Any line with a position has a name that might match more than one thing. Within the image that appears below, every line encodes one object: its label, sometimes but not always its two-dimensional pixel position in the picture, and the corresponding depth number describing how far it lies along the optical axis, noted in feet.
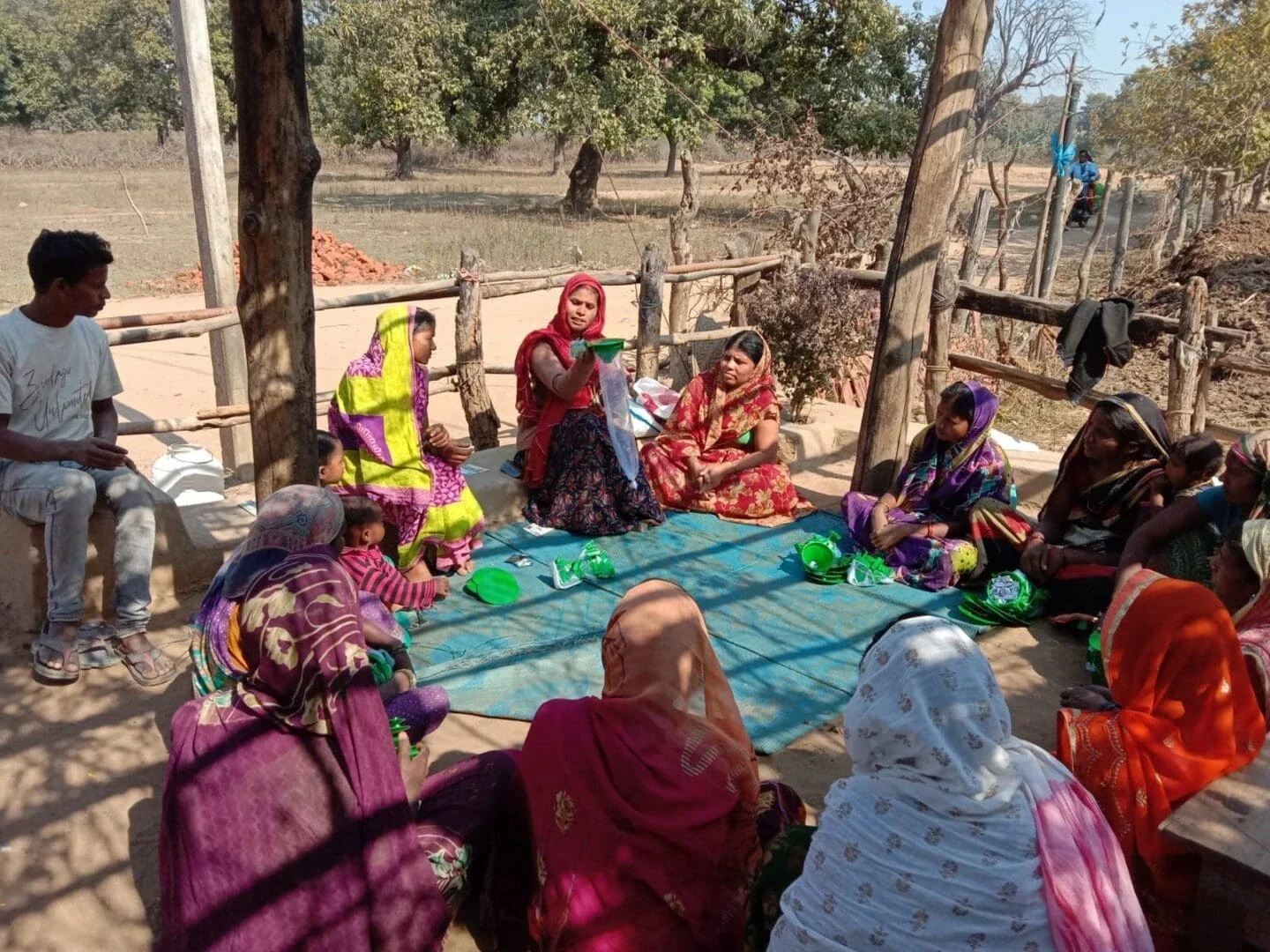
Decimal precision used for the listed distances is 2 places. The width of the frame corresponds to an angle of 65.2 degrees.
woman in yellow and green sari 13.98
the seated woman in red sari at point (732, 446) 16.76
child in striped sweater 12.55
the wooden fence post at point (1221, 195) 42.37
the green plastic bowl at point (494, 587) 13.91
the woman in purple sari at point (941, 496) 14.55
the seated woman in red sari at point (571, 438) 16.17
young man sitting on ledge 11.05
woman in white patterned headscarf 5.34
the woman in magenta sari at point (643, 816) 6.23
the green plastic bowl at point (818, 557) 14.84
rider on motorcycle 47.83
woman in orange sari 7.65
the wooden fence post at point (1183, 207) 44.87
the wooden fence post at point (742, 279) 23.40
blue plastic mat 11.66
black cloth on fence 15.85
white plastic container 18.22
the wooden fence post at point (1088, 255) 32.01
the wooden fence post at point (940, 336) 17.22
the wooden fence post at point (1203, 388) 17.17
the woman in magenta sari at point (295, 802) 6.56
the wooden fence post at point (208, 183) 19.06
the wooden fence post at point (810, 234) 26.07
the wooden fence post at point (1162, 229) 46.21
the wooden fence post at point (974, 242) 30.13
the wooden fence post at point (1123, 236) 38.55
